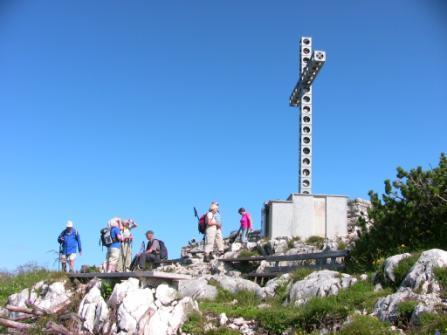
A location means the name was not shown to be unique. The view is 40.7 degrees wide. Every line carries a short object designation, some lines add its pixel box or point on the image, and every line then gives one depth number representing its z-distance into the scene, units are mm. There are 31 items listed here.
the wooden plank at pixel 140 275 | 13195
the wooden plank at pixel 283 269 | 15711
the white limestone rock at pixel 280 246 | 19534
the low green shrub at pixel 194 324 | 11553
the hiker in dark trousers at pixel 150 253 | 16109
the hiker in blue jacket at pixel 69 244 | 17297
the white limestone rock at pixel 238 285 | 14246
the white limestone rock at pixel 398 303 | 9820
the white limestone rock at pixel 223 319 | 11755
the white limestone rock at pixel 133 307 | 11911
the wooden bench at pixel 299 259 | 15797
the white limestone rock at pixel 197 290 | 14180
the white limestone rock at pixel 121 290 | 12664
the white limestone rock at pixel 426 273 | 10742
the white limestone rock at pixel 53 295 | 14273
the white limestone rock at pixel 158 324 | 11632
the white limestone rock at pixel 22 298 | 14867
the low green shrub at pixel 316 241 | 19688
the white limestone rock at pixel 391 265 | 11927
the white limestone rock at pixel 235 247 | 20344
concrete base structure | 21859
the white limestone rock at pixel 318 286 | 12266
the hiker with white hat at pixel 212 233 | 19953
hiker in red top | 22625
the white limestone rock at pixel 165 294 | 12547
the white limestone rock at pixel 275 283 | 14072
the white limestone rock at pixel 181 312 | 11703
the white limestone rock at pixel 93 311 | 12359
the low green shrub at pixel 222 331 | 11141
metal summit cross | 25719
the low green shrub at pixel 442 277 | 10603
